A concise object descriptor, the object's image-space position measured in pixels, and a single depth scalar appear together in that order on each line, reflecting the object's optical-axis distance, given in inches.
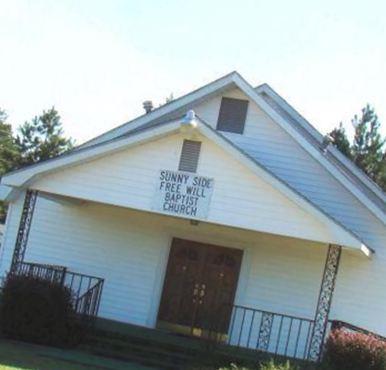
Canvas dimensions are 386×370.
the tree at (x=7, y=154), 2406.5
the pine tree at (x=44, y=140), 2534.4
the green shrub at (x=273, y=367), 465.4
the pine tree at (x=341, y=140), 1396.4
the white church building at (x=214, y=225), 565.0
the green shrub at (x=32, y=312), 559.5
